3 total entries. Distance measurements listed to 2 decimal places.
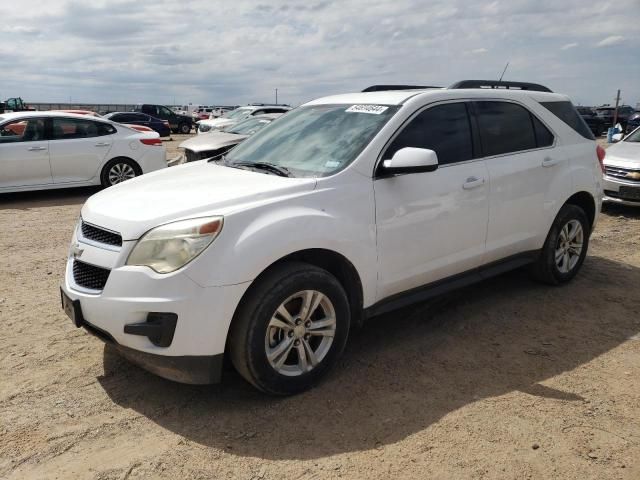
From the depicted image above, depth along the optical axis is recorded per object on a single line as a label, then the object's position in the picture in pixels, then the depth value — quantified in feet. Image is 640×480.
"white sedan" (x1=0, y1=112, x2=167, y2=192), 31.32
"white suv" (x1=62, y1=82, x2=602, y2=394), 9.64
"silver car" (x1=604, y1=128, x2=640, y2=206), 27.84
